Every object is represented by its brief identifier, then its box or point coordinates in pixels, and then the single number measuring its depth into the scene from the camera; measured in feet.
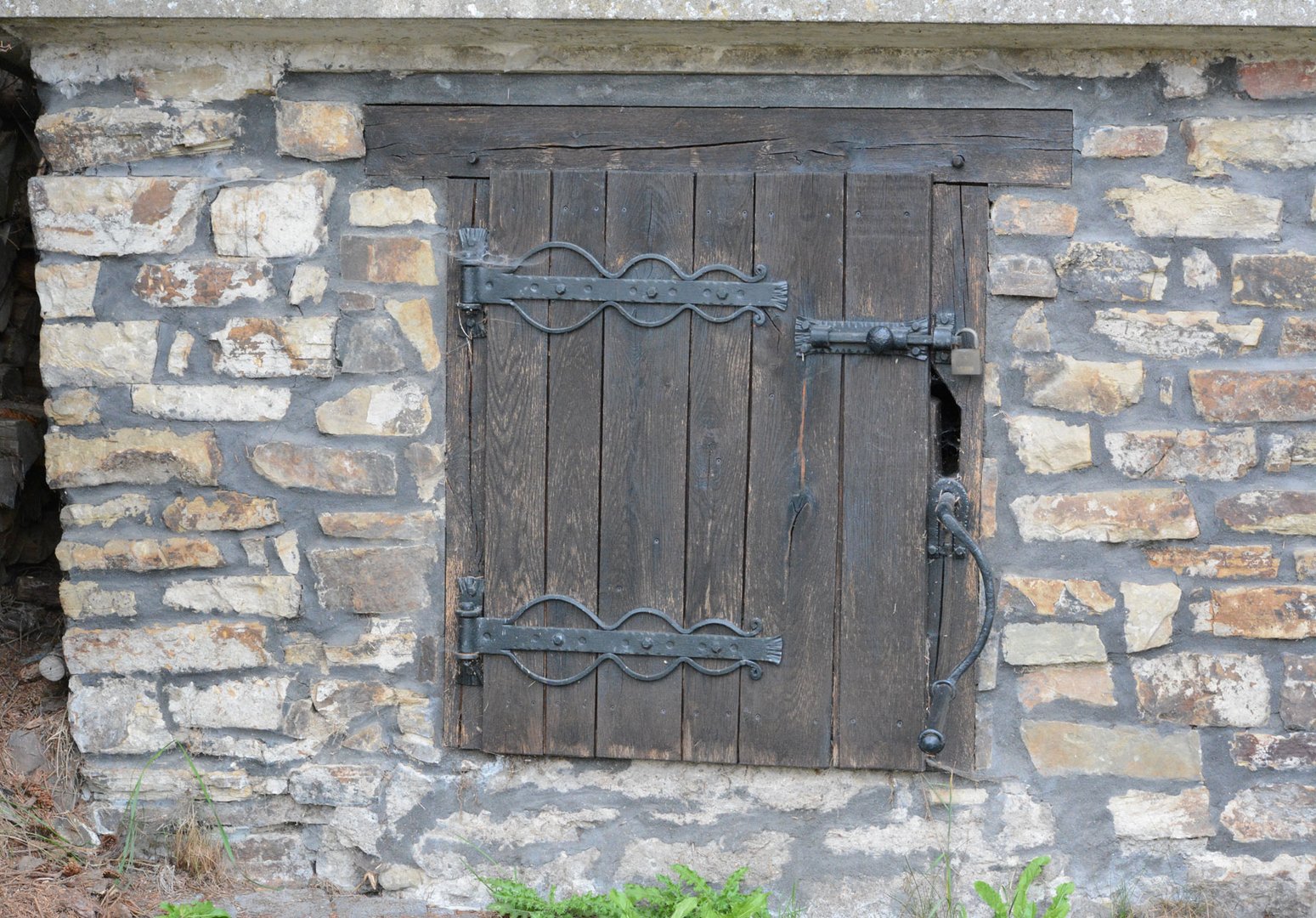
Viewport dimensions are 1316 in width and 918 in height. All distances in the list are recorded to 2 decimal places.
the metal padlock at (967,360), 16.49
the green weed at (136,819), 18.38
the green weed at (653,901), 16.71
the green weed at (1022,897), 16.52
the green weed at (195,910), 17.10
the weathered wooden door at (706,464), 16.83
